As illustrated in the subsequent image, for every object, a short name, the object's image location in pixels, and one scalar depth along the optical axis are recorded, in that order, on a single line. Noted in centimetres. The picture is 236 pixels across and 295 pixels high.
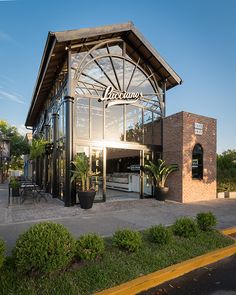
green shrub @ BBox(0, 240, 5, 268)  329
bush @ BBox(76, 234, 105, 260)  392
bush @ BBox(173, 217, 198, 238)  538
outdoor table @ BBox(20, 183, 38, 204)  1059
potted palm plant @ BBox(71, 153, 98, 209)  913
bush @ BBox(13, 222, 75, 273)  328
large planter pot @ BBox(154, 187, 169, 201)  1146
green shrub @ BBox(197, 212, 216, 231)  584
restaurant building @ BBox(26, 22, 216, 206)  1017
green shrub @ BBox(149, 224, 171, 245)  484
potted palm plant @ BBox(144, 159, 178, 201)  1148
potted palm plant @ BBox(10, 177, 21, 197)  1202
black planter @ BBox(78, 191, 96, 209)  911
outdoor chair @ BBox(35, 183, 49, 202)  1096
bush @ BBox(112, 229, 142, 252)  443
